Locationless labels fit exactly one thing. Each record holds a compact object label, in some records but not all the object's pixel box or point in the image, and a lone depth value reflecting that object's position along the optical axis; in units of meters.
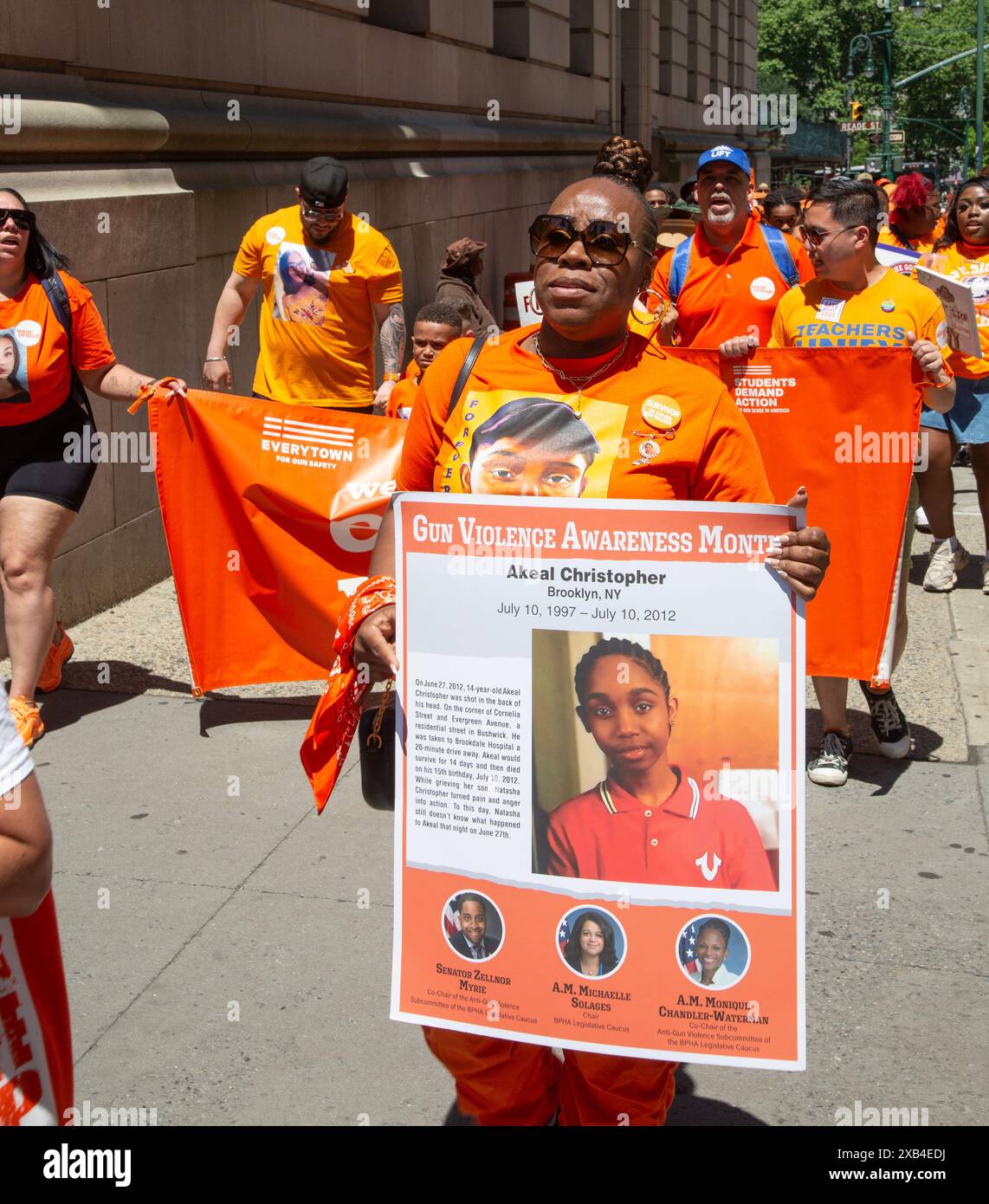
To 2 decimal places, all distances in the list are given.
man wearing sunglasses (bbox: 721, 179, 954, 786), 5.53
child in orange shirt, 6.89
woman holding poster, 2.81
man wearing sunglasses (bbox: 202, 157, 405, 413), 7.53
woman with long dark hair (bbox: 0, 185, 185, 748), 5.66
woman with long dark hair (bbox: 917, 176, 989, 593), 8.41
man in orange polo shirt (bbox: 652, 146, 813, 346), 6.68
